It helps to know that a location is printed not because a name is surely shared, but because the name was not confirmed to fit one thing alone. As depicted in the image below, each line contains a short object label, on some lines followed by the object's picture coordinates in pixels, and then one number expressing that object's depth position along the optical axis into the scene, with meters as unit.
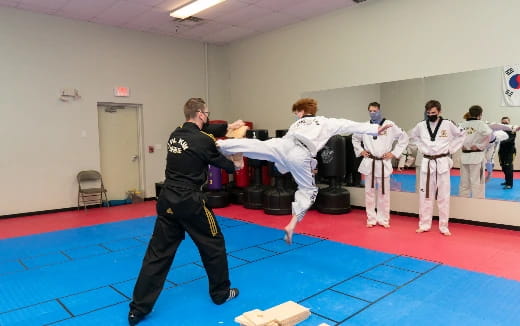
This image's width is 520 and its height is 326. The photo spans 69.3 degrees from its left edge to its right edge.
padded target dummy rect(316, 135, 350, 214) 5.87
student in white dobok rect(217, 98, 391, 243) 3.46
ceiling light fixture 5.81
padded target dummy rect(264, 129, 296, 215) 5.91
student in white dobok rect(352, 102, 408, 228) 4.98
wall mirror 4.82
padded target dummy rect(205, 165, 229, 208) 6.73
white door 7.19
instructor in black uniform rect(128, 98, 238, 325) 2.56
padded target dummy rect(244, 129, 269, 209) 6.39
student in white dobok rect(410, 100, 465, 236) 4.58
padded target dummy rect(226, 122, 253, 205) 6.84
